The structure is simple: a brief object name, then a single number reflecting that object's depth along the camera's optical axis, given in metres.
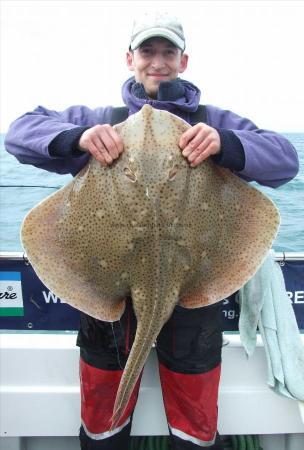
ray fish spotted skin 1.86
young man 2.31
